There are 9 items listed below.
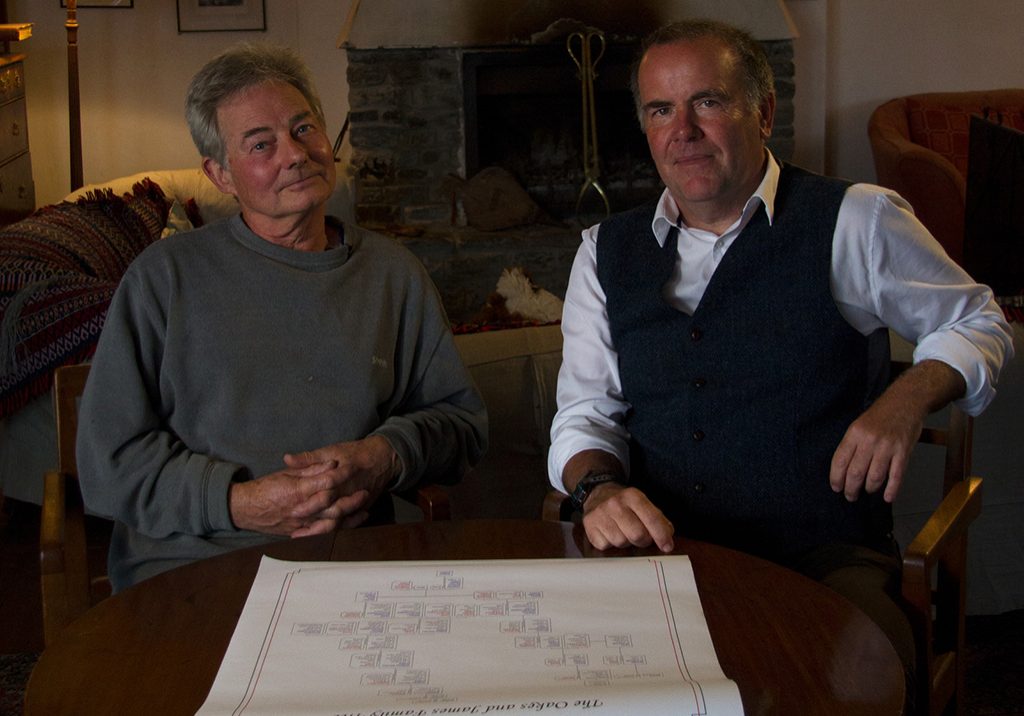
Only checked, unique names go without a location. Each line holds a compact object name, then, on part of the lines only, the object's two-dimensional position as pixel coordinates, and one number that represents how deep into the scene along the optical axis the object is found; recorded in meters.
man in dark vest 1.64
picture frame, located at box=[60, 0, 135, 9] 5.42
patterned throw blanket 2.70
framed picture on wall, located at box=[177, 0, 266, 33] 5.46
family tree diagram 1.01
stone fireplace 5.08
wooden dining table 1.06
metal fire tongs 5.15
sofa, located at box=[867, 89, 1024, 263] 4.77
